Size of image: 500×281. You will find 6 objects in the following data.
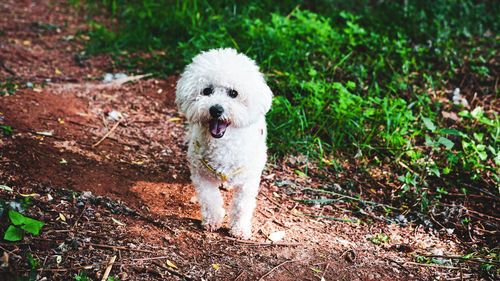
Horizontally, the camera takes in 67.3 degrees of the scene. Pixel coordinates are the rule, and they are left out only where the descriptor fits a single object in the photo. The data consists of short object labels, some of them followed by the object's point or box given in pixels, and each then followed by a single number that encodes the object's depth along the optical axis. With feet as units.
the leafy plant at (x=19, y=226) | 7.13
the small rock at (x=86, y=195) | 9.76
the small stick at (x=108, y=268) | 7.17
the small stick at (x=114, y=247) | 7.99
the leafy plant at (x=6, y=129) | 11.51
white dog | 9.16
